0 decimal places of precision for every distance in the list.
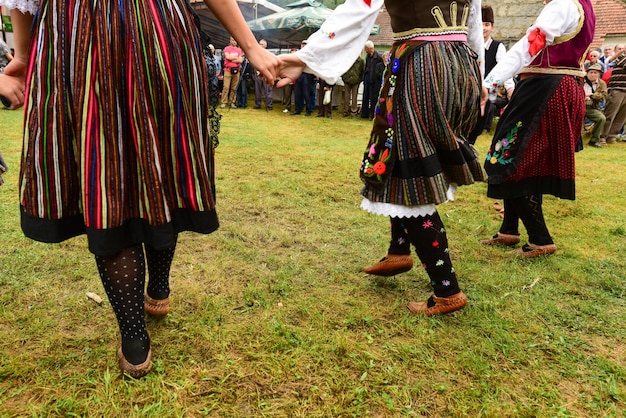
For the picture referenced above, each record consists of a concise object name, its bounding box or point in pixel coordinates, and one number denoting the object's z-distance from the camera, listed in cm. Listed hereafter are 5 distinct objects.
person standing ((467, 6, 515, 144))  304
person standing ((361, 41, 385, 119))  1015
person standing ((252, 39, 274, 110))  1174
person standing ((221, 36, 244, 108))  1149
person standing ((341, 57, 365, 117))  1082
